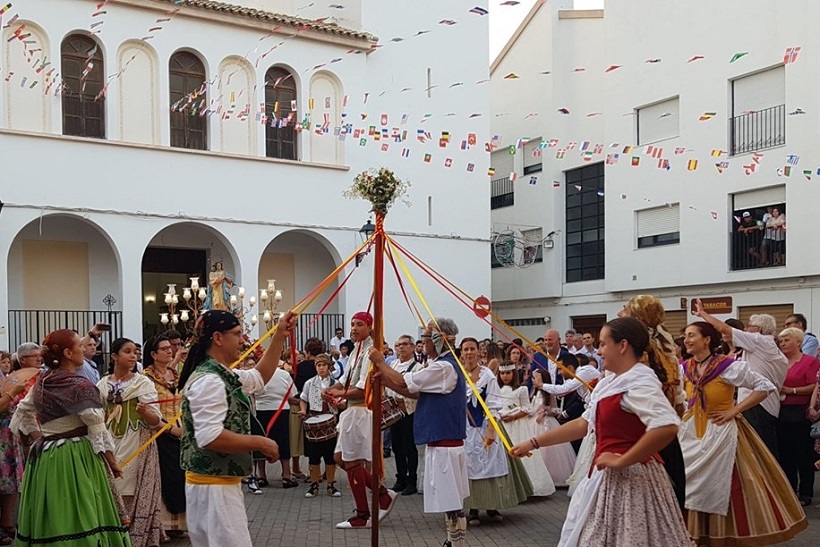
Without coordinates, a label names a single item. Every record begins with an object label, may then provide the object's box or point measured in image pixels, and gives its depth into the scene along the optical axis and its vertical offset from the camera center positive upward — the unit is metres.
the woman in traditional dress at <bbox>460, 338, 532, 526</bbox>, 9.74 -2.24
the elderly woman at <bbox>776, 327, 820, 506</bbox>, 10.64 -1.83
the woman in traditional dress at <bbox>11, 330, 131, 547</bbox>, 6.41 -1.39
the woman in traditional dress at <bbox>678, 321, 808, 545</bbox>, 7.64 -1.77
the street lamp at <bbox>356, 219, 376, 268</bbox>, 22.18 +0.71
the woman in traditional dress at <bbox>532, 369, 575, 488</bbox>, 11.91 -2.51
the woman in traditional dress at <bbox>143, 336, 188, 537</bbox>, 8.96 -1.82
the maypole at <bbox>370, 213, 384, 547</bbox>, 7.12 -0.91
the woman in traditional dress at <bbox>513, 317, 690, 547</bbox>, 4.85 -1.15
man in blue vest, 7.98 -1.43
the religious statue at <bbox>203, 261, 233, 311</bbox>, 20.59 -0.65
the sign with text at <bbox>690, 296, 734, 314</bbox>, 23.59 -1.22
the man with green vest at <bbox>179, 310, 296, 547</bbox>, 4.85 -0.92
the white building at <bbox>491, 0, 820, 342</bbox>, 21.95 +2.65
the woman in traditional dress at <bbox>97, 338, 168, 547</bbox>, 8.32 -1.58
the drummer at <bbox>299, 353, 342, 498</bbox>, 11.62 -1.97
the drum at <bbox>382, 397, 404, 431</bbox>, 10.03 -1.64
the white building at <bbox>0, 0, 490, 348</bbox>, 20.39 +2.71
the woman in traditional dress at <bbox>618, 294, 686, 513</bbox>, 6.34 -0.69
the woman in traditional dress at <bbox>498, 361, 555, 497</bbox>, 11.14 -1.89
